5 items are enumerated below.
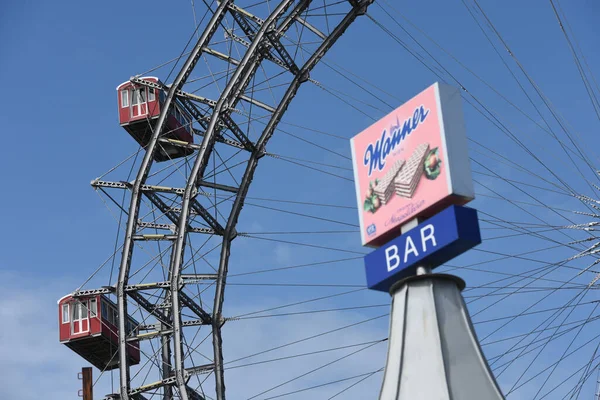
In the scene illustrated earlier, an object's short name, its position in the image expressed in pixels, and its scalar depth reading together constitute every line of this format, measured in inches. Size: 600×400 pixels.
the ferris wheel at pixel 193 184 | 1488.7
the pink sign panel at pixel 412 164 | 984.9
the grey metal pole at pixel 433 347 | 952.9
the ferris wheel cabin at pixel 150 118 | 1659.7
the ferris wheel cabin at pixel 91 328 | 1777.8
